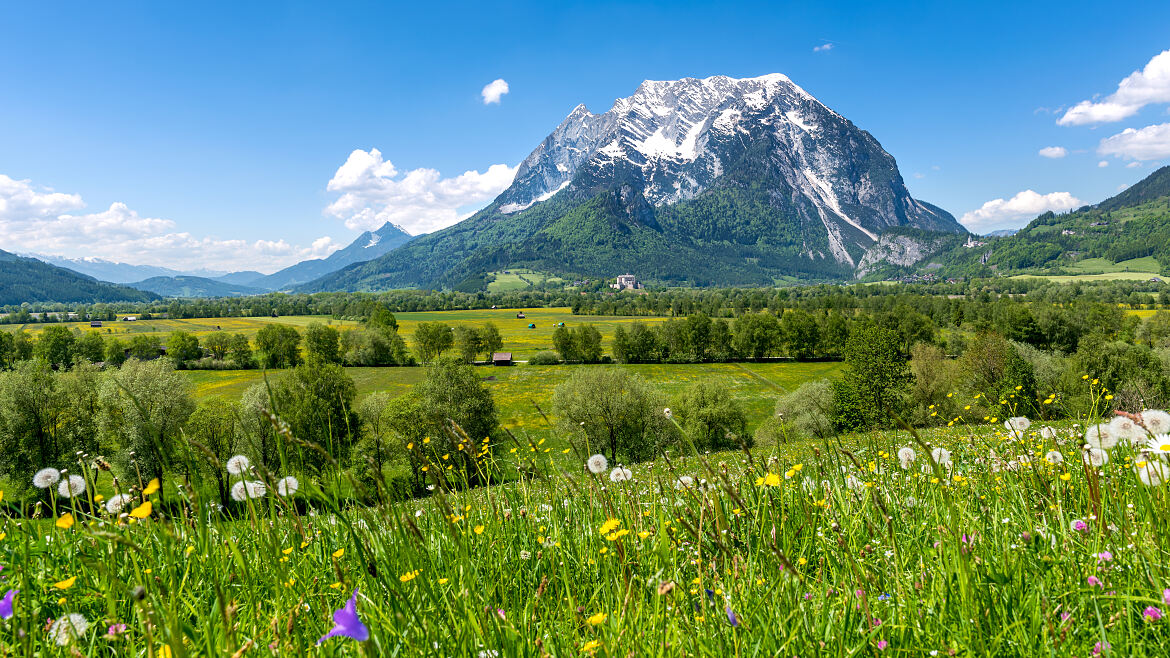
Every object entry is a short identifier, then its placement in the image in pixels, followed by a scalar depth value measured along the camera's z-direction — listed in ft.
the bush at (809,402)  166.14
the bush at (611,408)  150.20
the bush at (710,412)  168.03
